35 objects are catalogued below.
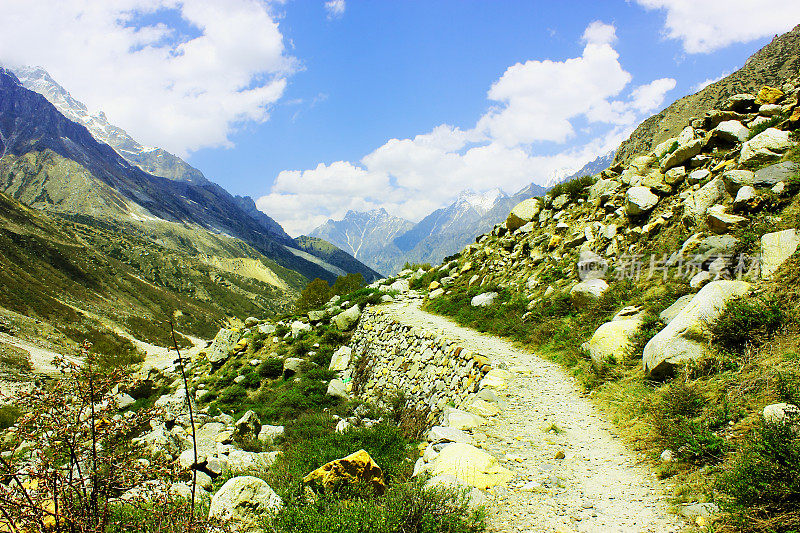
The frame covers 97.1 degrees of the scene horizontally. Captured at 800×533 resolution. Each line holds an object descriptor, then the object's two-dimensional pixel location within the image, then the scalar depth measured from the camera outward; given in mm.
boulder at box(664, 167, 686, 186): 12047
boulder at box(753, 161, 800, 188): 8523
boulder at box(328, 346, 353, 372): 17750
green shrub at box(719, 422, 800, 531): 3266
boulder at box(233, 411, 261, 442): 10297
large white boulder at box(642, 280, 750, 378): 6148
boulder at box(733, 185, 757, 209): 8632
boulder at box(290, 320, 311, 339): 22609
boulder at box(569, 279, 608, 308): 11117
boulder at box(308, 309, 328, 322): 23547
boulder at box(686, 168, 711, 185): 11141
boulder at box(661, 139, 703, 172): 12234
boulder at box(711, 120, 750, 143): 11273
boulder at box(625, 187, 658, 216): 12227
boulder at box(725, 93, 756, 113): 12617
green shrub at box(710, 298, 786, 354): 5652
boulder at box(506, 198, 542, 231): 19938
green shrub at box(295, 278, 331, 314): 33566
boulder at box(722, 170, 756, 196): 9141
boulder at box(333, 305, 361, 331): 21156
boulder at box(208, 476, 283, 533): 4594
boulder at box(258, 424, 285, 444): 10047
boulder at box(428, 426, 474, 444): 6504
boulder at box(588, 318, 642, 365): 7953
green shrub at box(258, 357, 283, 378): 18984
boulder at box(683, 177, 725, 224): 9945
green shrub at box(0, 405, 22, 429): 17889
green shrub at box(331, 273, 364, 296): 33500
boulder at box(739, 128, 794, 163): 9594
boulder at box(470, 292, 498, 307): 15848
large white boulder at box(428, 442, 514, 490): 5184
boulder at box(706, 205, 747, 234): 8555
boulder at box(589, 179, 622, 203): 15211
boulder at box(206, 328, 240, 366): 23797
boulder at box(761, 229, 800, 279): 6633
